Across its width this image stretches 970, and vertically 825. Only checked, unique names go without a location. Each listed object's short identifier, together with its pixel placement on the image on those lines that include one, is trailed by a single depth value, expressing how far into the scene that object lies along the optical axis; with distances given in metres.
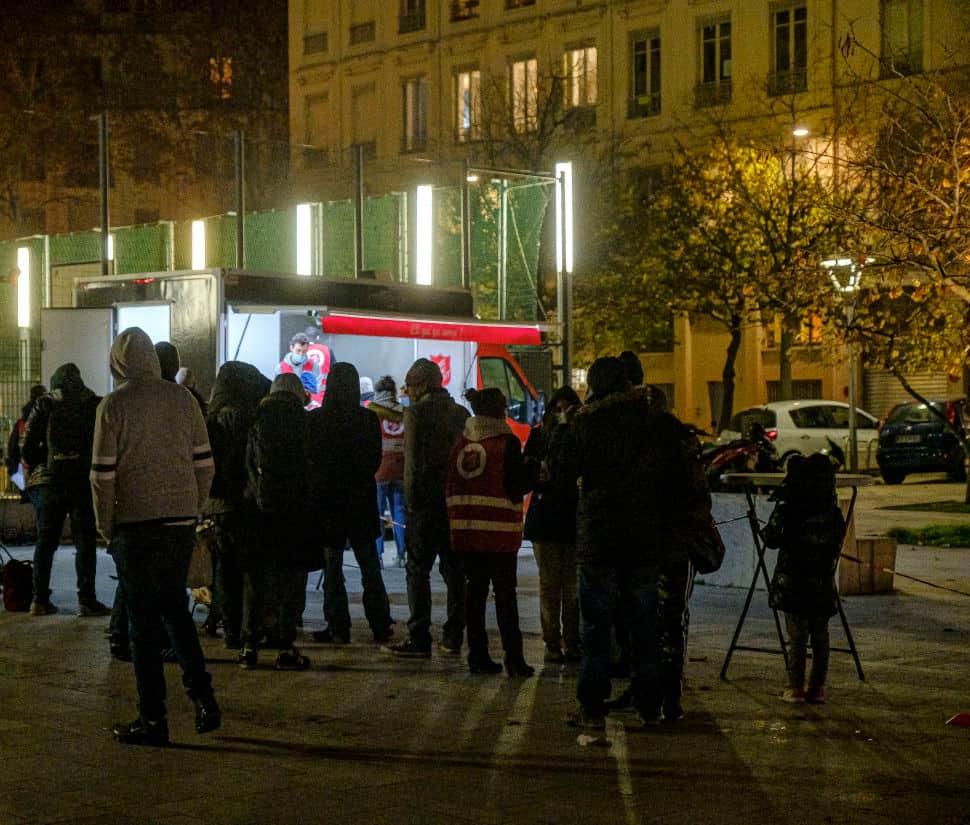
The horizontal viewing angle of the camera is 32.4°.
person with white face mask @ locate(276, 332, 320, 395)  16.80
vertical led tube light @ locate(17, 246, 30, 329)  20.58
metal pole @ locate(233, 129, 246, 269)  19.75
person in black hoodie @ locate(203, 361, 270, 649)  10.19
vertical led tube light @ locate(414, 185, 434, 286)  20.77
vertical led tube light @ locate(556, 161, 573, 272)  20.16
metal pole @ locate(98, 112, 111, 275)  19.36
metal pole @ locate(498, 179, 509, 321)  20.64
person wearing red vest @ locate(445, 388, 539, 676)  9.42
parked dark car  28.89
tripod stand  9.36
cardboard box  13.33
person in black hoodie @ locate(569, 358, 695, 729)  7.77
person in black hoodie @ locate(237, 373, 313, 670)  9.93
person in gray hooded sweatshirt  7.67
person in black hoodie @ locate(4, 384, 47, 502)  16.11
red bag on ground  12.65
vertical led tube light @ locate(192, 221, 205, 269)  22.37
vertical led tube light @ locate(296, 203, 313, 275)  21.62
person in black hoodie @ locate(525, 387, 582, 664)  9.80
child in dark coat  8.69
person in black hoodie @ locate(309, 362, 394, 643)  10.62
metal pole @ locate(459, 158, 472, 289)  20.00
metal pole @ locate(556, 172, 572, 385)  19.78
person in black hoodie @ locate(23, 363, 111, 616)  12.06
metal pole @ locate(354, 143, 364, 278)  20.42
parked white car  32.28
